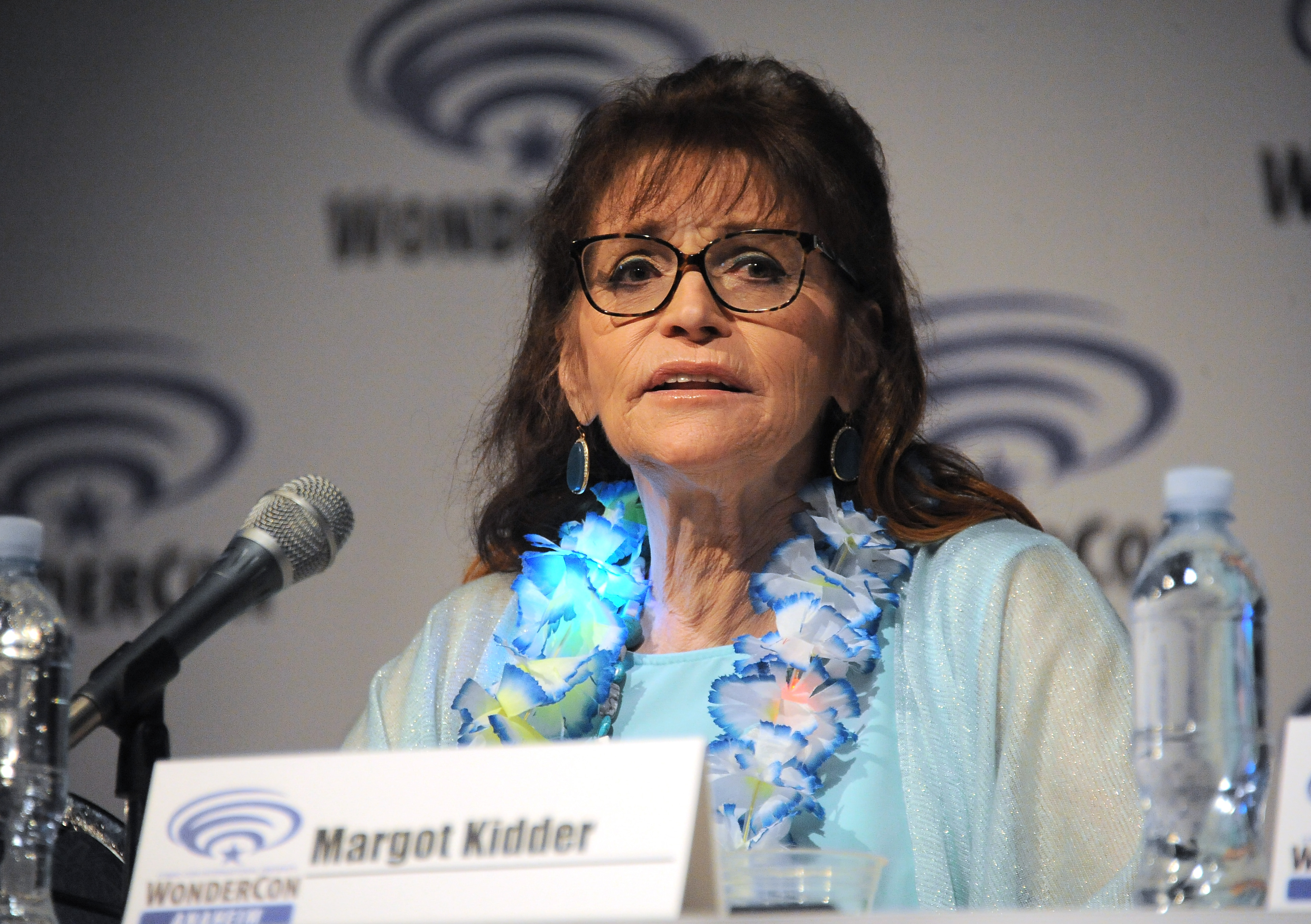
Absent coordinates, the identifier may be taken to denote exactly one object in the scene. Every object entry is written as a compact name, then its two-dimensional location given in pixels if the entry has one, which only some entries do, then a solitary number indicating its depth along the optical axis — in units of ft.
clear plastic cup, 13.23
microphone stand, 13.74
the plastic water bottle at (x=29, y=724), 13.42
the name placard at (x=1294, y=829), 13.08
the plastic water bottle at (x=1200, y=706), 13.27
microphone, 13.72
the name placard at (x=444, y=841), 13.03
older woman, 14.11
